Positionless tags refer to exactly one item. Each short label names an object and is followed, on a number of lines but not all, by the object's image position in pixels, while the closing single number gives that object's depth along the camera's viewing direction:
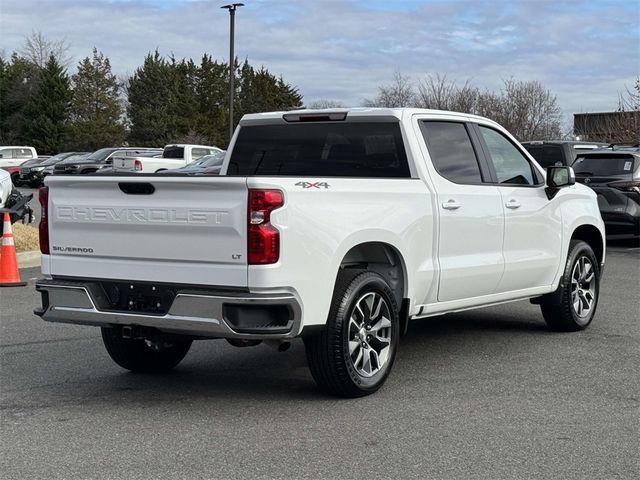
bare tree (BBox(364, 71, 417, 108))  49.88
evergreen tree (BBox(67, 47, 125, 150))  66.75
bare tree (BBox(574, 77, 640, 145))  28.97
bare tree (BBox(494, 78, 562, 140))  47.03
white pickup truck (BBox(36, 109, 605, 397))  5.33
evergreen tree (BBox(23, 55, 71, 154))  66.50
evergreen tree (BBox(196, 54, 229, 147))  75.75
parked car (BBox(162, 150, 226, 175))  24.74
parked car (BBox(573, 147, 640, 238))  15.63
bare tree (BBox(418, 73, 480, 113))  47.56
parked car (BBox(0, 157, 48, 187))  37.53
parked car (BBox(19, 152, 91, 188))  37.31
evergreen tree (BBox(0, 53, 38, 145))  69.62
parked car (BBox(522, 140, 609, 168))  17.69
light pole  37.66
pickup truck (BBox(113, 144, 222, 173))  29.73
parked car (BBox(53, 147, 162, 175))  35.09
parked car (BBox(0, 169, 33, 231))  13.90
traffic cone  11.12
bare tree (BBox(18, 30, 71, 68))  80.18
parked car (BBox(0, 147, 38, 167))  39.91
